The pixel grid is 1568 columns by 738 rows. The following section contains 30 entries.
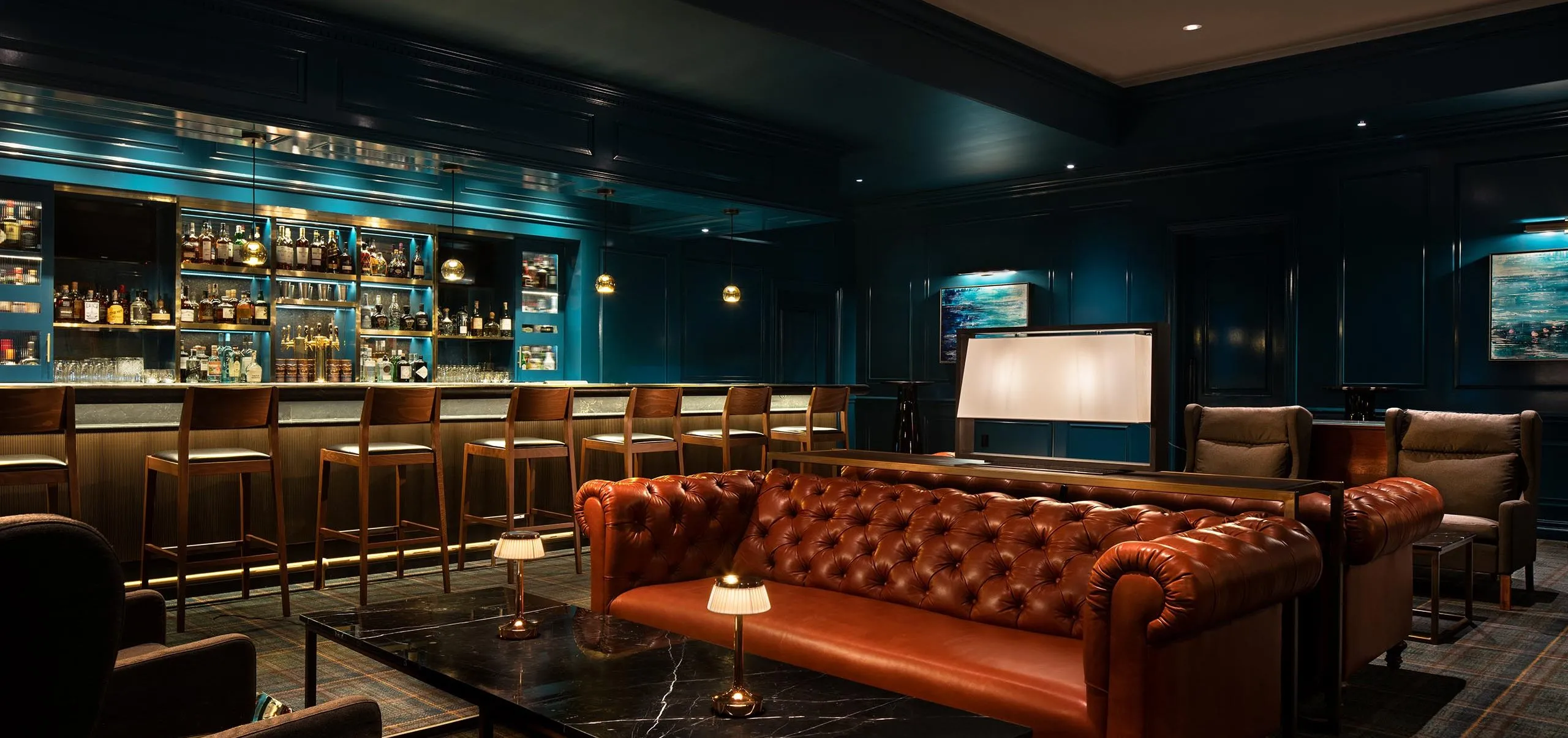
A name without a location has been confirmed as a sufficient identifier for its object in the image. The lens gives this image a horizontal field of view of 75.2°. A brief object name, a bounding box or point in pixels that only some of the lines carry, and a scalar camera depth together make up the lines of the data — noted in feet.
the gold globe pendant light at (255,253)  19.48
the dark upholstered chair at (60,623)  3.84
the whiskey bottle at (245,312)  25.05
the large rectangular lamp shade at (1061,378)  10.36
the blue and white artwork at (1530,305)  22.15
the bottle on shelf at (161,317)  23.53
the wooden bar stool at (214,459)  13.70
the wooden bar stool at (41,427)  12.66
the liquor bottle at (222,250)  24.53
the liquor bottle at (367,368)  27.63
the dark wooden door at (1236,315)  26.53
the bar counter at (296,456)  15.02
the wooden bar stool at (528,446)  17.48
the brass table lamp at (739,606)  6.81
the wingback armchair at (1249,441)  17.93
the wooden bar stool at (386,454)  15.52
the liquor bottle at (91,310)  22.58
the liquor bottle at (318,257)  26.43
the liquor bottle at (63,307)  22.47
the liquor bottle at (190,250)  24.16
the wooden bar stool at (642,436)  19.35
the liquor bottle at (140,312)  23.24
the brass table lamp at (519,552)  8.91
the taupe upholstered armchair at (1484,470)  15.65
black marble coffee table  6.80
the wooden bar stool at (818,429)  22.43
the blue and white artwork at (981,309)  30.68
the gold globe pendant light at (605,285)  27.25
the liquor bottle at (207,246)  24.29
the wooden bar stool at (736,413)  20.94
